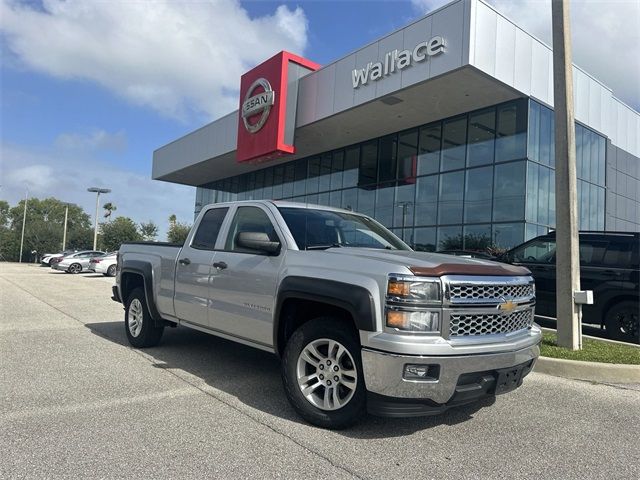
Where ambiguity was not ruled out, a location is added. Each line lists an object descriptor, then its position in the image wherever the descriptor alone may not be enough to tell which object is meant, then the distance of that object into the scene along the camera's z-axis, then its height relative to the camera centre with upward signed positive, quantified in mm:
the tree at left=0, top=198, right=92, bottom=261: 74875 +4841
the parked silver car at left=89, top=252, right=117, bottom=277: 27812 -305
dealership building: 14328 +5485
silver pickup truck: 3520 -336
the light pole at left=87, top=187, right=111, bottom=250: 50562 +7115
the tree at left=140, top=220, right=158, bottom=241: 84488 +5517
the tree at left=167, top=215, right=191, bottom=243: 43500 +2928
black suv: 8336 +23
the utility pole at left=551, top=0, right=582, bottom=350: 7074 +1352
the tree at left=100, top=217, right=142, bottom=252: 79688 +4372
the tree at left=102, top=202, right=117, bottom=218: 99612 +10821
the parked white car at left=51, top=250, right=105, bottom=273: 32250 -306
